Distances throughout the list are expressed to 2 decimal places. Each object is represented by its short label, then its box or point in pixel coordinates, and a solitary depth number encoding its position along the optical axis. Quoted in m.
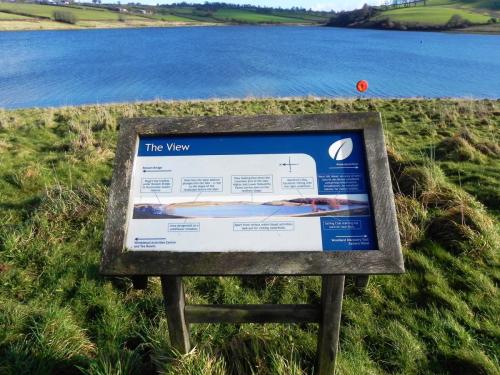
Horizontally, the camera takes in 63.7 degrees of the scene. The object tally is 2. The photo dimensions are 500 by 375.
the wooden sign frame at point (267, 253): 2.22
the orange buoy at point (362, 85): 14.12
